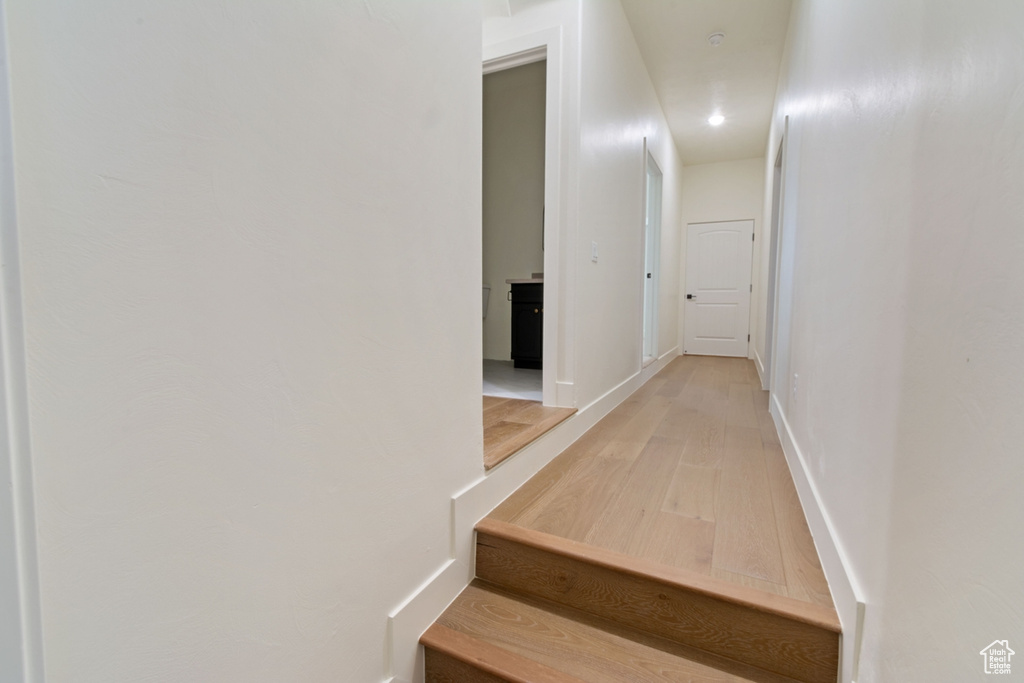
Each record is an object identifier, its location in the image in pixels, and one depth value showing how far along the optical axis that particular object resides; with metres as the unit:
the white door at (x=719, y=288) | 6.00
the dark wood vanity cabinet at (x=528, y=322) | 3.55
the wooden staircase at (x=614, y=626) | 1.07
